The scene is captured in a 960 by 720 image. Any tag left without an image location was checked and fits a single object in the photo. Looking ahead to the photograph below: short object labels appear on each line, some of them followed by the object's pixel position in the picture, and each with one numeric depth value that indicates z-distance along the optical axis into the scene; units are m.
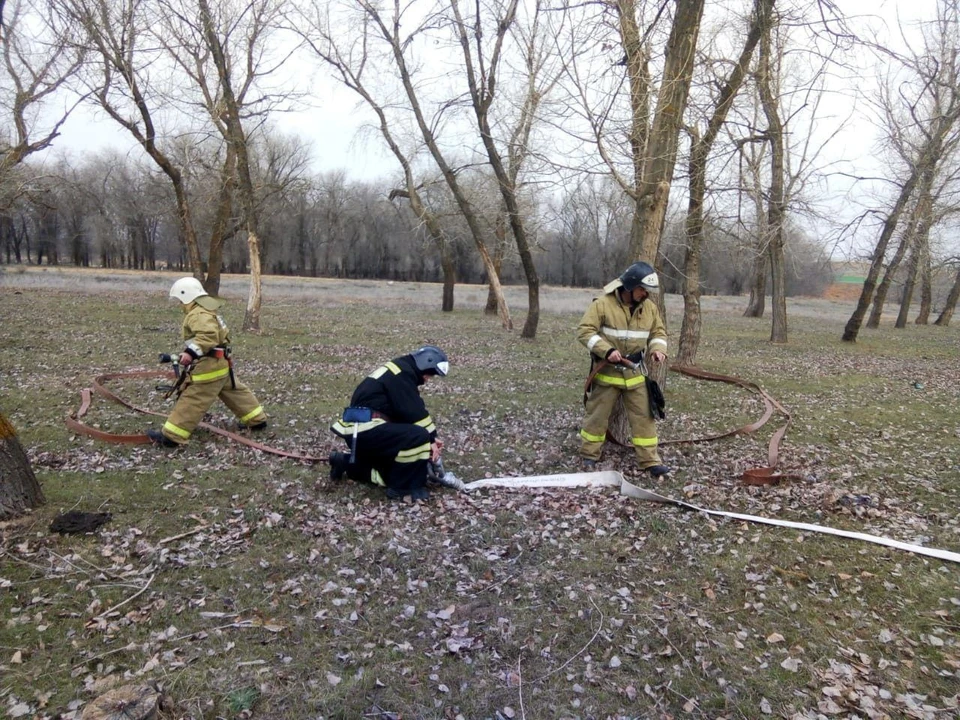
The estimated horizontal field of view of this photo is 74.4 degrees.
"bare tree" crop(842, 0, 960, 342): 19.34
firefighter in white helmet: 7.16
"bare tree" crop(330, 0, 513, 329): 17.48
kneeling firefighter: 5.77
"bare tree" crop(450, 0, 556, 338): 15.86
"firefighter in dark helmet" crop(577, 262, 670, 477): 6.81
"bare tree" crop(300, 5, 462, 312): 19.23
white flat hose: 5.57
